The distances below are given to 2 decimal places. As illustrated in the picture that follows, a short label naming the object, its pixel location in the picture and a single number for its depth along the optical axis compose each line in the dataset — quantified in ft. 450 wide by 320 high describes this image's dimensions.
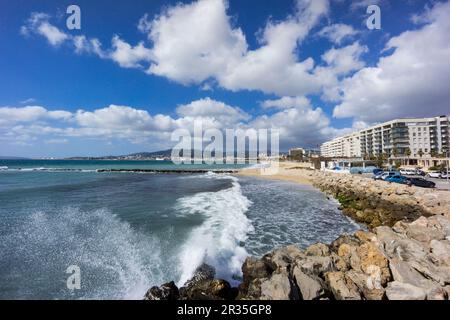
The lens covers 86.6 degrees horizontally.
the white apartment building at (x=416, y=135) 321.73
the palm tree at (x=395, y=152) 295.64
